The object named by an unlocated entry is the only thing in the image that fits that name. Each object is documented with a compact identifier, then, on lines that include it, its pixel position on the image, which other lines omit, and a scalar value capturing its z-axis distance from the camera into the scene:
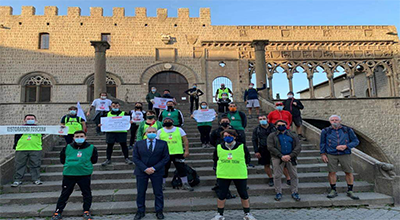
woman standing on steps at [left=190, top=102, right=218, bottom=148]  8.33
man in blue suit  5.02
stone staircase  5.52
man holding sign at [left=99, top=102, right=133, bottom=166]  7.22
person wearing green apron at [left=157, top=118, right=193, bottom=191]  5.96
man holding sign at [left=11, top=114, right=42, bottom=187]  6.62
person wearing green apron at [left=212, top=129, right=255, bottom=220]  4.75
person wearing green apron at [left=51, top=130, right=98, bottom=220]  5.01
